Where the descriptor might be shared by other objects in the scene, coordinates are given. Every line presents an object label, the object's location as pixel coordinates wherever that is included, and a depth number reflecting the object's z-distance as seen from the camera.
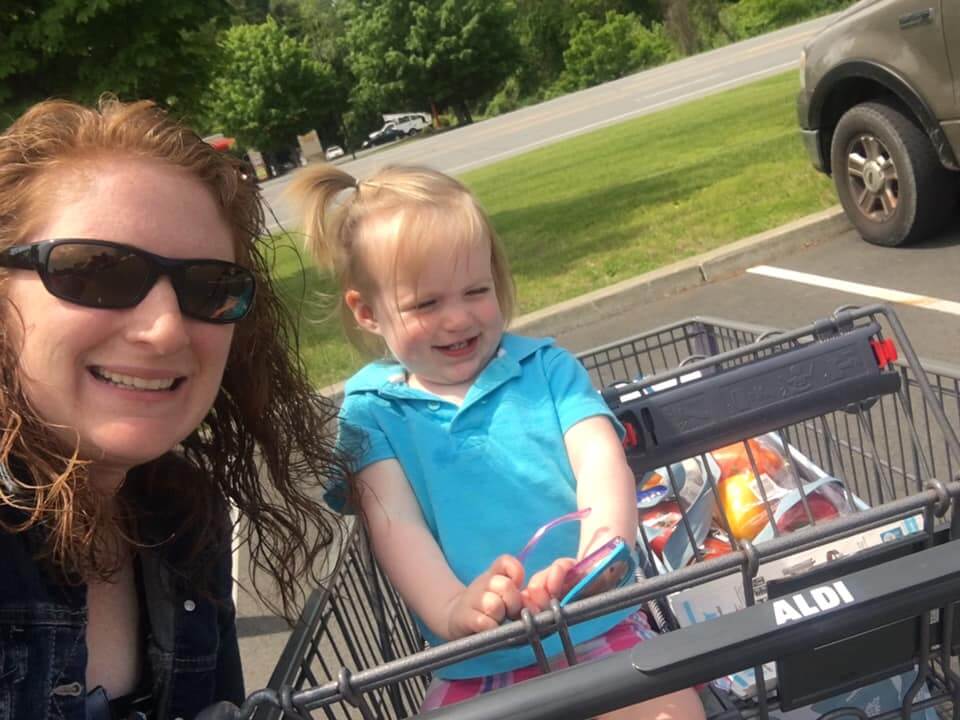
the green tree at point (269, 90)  55.00
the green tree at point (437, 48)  50.68
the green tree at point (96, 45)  7.88
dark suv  5.39
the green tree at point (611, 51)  47.34
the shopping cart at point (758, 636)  1.13
